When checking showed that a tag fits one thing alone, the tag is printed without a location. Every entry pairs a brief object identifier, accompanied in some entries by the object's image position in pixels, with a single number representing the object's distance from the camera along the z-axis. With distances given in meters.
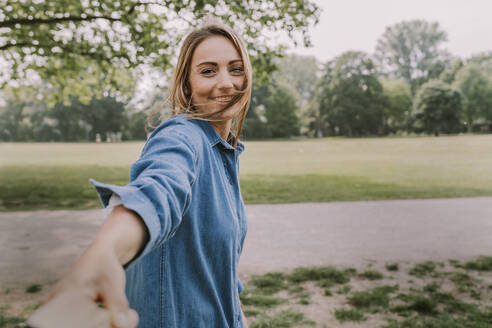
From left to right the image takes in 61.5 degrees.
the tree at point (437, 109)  33.53
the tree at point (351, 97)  55.47
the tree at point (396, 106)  51.87
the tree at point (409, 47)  64.62
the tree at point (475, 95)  30.69
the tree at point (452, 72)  41.03
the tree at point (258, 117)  64.38
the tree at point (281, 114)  64.94
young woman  0.71
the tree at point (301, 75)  74.44
